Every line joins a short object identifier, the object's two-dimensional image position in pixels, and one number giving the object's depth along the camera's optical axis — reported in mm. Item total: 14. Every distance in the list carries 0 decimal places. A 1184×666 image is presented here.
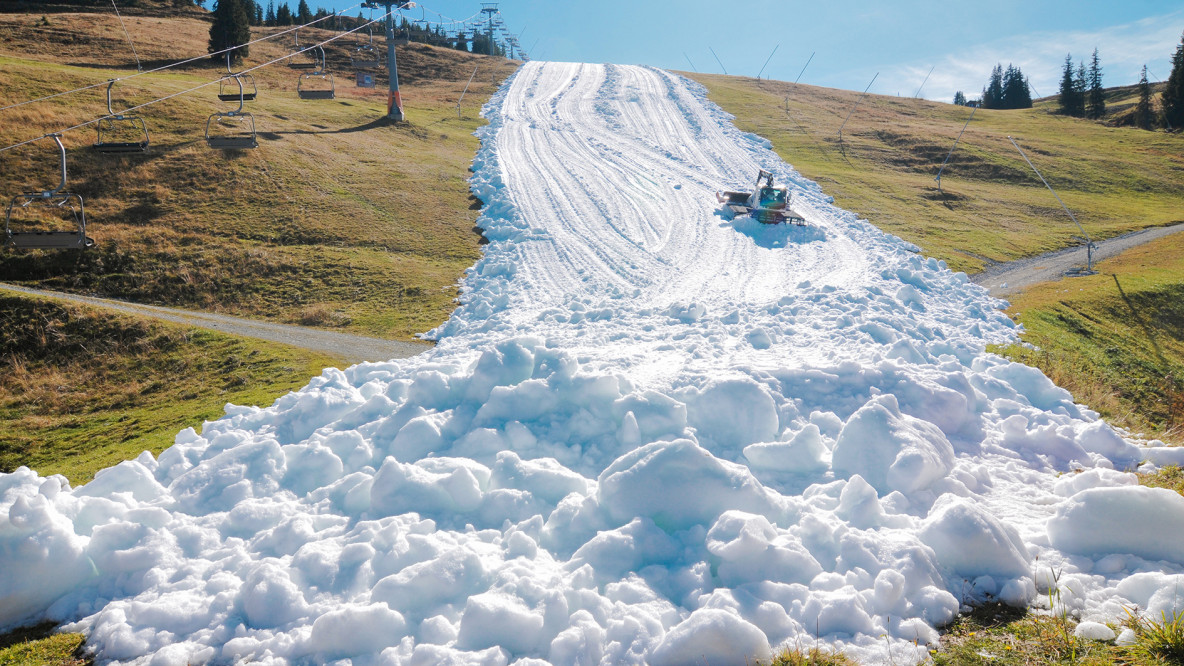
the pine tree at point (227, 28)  49844
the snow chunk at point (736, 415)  9398
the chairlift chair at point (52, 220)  14641
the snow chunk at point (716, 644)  5602
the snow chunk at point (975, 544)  6574
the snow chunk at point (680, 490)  7379
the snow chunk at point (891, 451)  8141
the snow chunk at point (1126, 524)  6559
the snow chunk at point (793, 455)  8766
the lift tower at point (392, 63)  33438
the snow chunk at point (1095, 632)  5492
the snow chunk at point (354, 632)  6031
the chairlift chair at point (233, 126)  28172
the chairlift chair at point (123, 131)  25828
